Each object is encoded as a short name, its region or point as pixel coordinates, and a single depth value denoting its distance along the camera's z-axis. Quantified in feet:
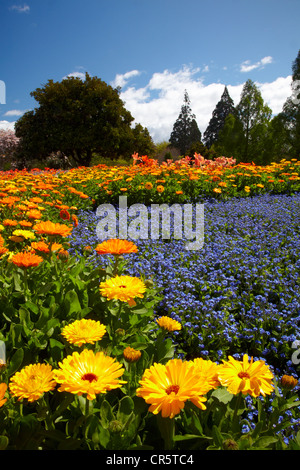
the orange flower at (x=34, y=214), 7.28
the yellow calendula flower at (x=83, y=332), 3.24
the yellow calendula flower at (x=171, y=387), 2.51
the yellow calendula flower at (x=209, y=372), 2.89
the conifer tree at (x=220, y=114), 140.67
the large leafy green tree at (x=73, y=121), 63.41
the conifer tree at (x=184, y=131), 142.92
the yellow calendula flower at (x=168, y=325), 4.16
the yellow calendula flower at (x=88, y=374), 2.56
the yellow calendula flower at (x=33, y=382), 2.75
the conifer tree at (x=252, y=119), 73.20
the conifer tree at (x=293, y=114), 76.69
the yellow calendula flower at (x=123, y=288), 3.89
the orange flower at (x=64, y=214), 7.98
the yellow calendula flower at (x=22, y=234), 6.48
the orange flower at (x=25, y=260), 4.34
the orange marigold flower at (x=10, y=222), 7.25
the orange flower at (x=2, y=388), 2.64
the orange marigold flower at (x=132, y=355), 3.39
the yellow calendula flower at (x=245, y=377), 2.77
